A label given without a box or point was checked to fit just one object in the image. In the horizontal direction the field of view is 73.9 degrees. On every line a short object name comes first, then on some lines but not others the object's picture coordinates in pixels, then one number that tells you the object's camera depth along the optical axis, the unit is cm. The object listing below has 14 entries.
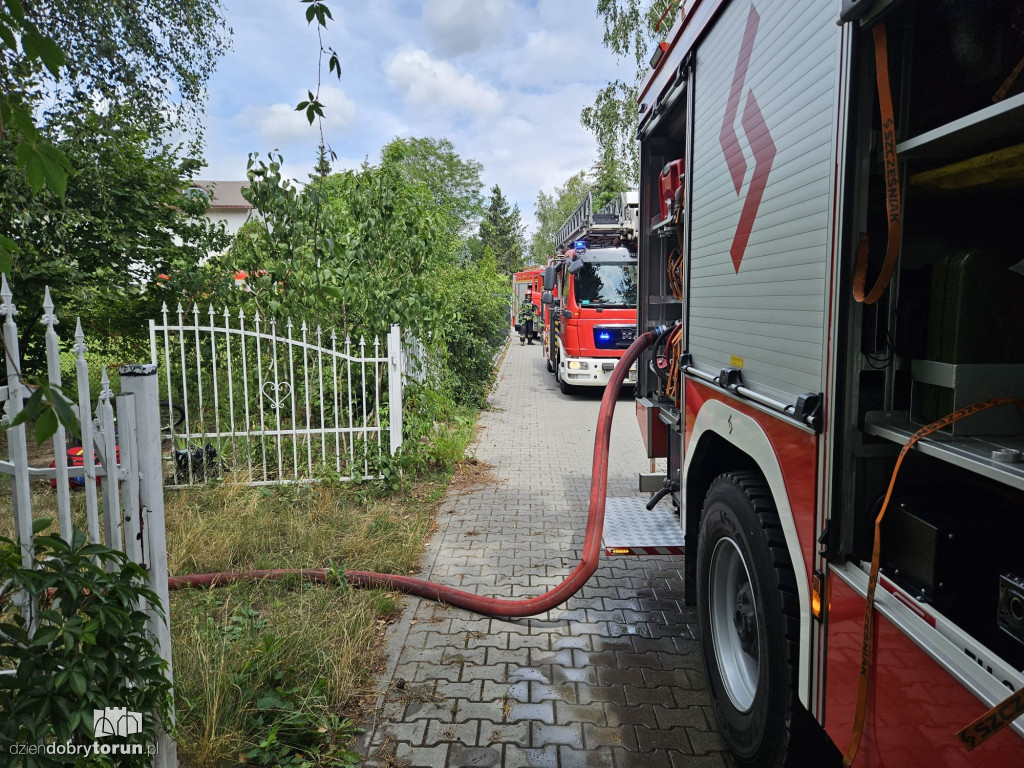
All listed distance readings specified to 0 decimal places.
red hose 394
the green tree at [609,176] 2128
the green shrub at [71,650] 159
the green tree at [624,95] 1815
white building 5400
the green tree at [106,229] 670
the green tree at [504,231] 6825
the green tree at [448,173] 4884
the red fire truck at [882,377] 153
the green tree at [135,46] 1076
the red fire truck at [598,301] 1230
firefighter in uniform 2802
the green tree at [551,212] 6231
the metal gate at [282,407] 615
